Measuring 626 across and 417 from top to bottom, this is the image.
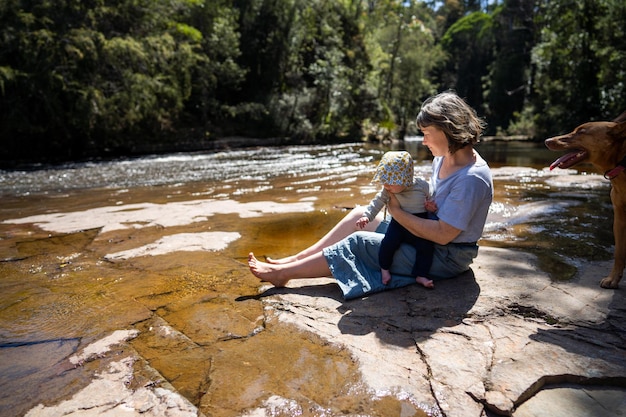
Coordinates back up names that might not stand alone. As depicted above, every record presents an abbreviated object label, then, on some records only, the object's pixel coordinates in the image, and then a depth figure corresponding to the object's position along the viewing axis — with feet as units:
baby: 7.77
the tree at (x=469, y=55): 138.29
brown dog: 7.65
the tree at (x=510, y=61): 112.98
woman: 7.70
